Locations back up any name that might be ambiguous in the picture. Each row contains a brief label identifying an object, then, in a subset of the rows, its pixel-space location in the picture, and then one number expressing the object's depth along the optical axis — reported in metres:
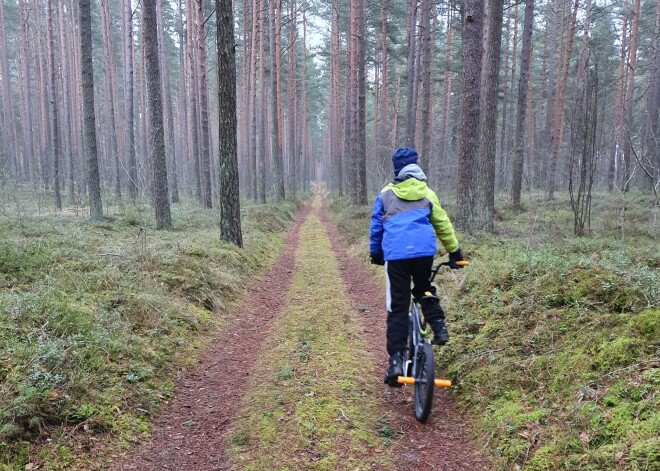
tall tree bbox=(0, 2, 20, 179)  31.99
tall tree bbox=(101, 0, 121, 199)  23.52
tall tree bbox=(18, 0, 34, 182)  28.25
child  3.85
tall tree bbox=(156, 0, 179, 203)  24.00
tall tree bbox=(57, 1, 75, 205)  24.45
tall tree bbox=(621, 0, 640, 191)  21.50
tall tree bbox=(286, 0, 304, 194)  28.59
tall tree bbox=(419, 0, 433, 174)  17.67
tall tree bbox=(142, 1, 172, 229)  11.40
